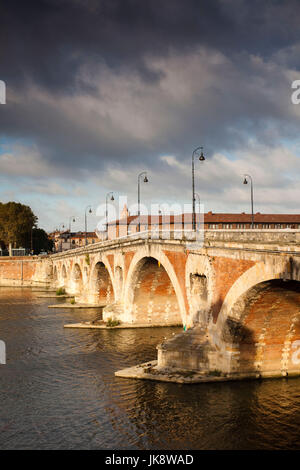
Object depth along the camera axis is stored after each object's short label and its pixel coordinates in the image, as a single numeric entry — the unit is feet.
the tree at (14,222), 284.20
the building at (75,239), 516.77
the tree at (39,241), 339.77
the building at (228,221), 273.95
